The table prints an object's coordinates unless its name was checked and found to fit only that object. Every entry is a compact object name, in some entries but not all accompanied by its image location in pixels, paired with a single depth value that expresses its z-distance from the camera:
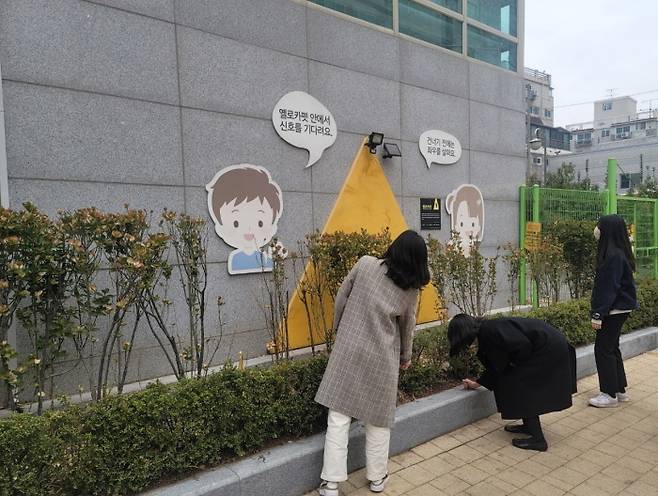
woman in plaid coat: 2.93
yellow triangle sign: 5.49
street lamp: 14.29
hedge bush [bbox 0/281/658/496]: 2.35
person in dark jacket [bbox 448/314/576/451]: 3.58
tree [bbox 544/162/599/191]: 31.77
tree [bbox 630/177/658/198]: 21.91
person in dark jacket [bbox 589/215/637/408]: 4.29
